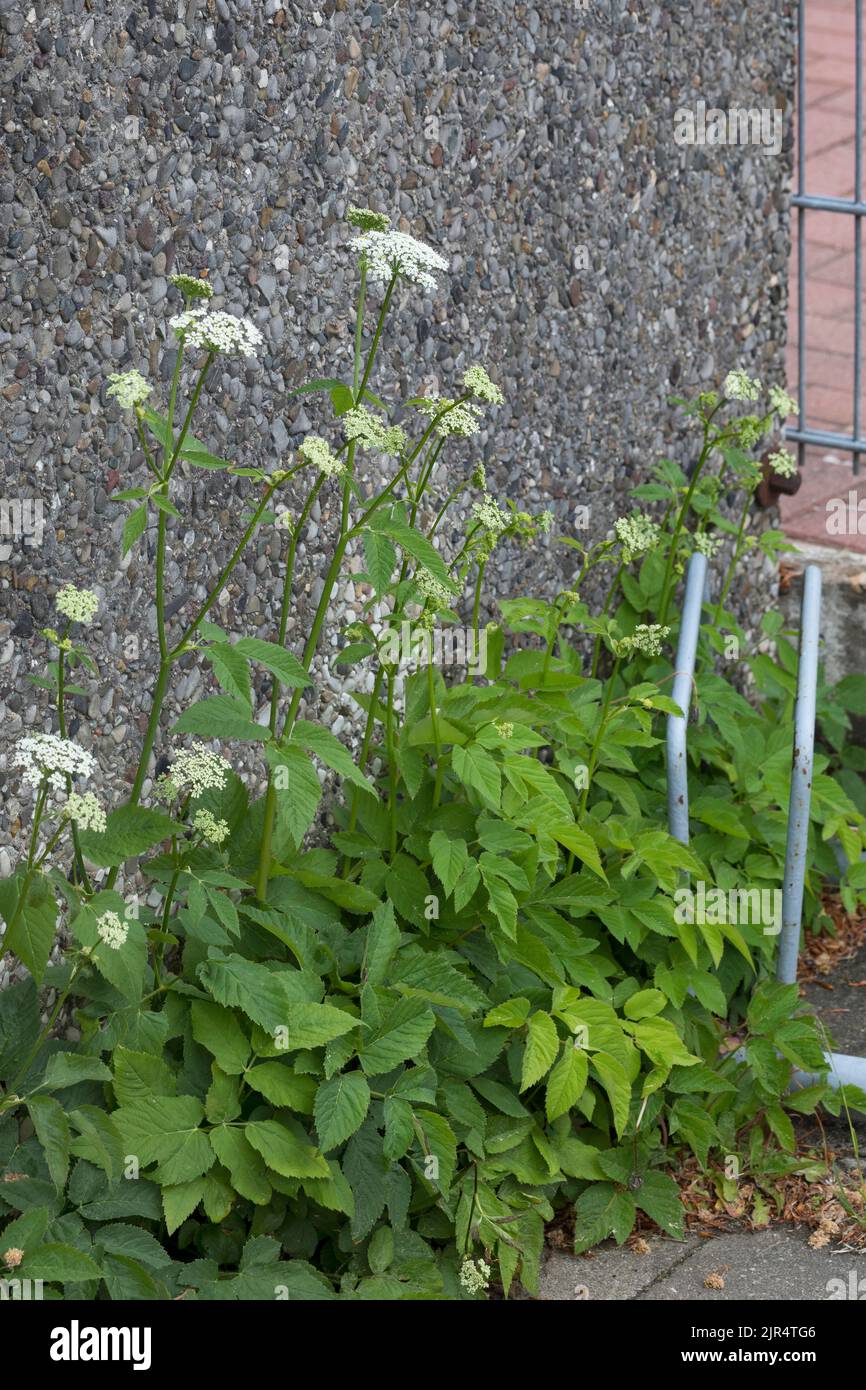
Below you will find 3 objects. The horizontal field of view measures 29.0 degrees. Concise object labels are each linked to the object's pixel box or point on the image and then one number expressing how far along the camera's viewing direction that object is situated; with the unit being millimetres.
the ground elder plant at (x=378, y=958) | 2744
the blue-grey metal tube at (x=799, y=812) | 3943
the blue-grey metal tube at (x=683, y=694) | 3887
